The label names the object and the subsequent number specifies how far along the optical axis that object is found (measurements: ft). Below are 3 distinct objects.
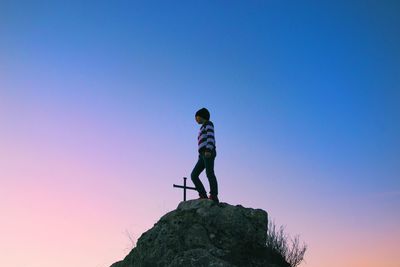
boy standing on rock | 33.68
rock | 29.50
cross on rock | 36.84
